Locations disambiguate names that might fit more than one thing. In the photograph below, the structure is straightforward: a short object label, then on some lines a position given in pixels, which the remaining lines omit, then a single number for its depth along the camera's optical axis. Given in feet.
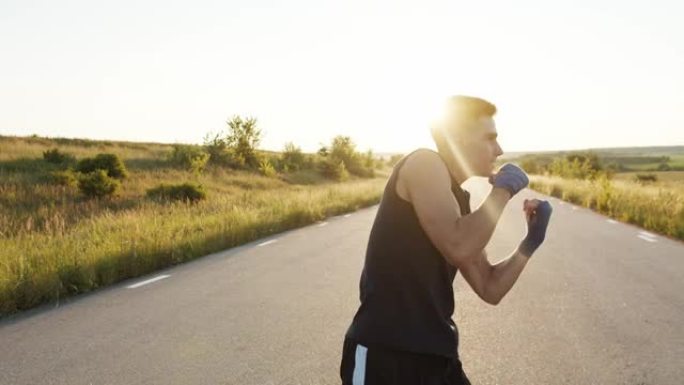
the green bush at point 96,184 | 86.58
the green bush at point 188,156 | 138.82
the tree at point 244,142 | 164.45
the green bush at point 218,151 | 160.25
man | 7.84
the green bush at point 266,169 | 159.33
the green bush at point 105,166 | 106.52
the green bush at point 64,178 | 96.28
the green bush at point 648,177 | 238.07
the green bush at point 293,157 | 197.98
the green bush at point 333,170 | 196.75
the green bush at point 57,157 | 125.39
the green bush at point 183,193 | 86.46
